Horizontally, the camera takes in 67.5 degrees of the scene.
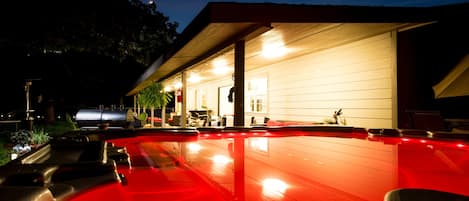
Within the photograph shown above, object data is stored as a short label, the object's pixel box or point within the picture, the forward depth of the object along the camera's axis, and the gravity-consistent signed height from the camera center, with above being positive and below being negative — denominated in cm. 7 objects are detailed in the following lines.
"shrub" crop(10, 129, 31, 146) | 526 -51
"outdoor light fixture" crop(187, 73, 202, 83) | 1353 +123
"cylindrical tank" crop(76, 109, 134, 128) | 977 -34
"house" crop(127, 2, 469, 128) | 496 +113
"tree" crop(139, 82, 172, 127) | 1244 +36
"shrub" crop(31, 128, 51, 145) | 582 -58
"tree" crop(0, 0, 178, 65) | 662 +173
